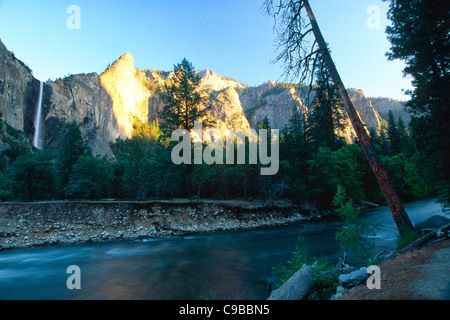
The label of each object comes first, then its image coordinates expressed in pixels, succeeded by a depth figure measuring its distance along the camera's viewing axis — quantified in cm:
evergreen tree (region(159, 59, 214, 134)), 2694
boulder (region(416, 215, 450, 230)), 855
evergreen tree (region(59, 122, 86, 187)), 3647
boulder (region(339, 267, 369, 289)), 391
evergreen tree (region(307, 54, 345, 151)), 690
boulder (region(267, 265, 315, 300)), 414
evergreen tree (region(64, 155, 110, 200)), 3222
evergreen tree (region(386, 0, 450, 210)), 802
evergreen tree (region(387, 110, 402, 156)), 5318
